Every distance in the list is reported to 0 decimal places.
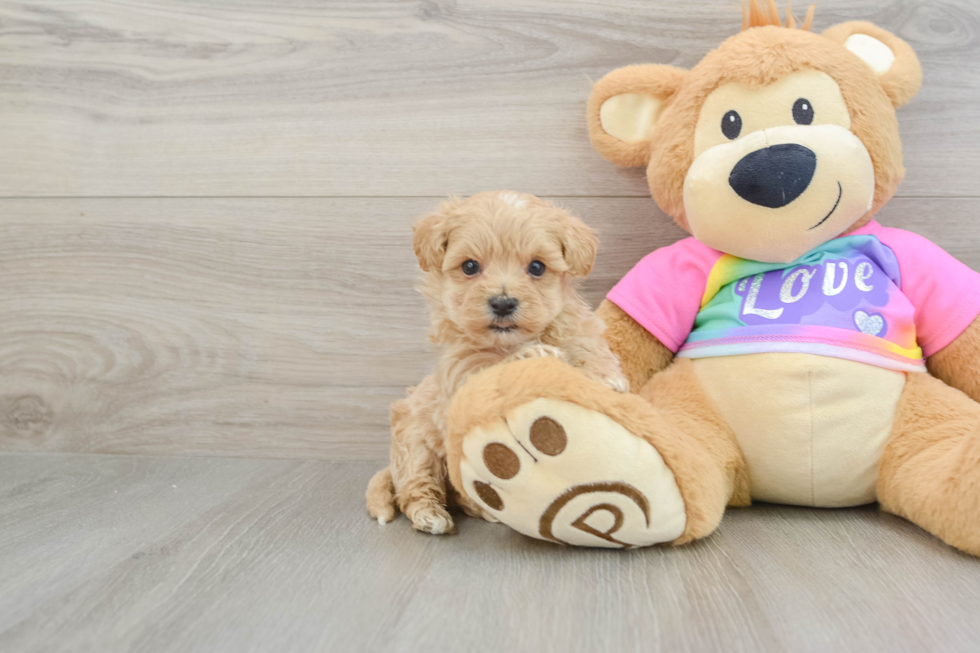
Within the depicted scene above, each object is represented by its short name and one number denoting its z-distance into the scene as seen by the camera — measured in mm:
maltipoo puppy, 766
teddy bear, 715
